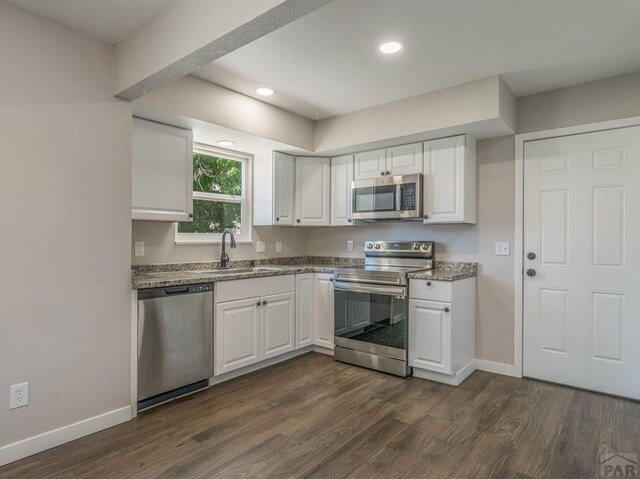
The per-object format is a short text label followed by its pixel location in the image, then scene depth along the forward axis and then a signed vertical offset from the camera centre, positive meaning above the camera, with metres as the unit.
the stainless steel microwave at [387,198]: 3.39 +0.39
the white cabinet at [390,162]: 3.46 +0.75
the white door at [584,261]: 2.81 -0.16
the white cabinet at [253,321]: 2.96 -0.71
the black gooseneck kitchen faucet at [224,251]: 3.62 -0.12
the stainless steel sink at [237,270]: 3.41 -0.30
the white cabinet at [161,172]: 2.79 +0.51
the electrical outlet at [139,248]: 3.01 -0.08
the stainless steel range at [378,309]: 3.21 -0.63
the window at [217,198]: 3.58 +0.41
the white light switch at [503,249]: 3.28 -0.08
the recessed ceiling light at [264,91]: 3.05 +1.21
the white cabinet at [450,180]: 3.22 +0.52
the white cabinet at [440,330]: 3.01 -0.74
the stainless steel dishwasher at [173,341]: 2.52 -0.73
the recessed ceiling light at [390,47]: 2.37 +1.23
